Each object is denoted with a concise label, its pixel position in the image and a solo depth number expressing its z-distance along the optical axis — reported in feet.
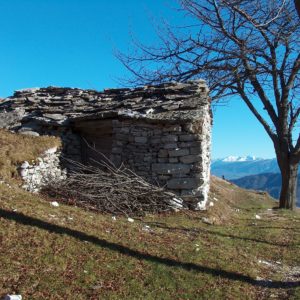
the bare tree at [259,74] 47.09
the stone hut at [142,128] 36.09
